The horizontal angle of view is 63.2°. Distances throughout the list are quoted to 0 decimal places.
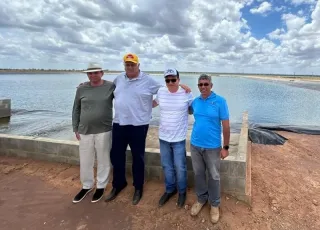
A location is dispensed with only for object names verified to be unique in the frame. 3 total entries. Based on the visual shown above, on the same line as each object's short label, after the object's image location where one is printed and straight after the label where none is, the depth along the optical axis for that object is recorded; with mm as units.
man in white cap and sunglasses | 3309
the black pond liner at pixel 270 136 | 7979
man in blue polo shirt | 3053
